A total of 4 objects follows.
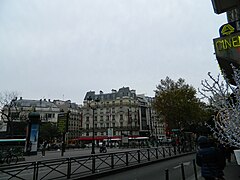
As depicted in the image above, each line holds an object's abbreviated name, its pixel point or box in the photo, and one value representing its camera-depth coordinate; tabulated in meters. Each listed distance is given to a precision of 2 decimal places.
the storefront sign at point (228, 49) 8.53
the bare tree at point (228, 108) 4.53
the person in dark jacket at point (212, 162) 4.74
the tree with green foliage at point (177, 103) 24.92
